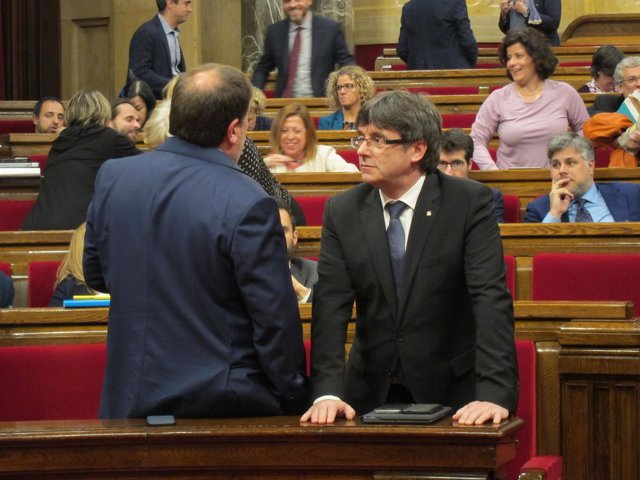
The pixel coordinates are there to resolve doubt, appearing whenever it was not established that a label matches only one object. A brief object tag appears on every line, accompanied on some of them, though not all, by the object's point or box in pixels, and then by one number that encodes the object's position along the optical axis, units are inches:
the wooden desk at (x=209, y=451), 175.8
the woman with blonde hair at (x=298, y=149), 437.4
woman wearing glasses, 516.4
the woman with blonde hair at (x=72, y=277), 323.3
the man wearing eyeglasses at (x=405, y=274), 205.5
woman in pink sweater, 458.6
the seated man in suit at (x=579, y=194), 368.5
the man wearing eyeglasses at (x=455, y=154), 394.0
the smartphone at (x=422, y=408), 179.5
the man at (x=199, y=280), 191.0
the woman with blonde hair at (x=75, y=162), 412.2
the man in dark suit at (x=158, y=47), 603.2
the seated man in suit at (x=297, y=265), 305.0
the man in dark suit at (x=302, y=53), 595.2
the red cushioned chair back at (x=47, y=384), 250.7
